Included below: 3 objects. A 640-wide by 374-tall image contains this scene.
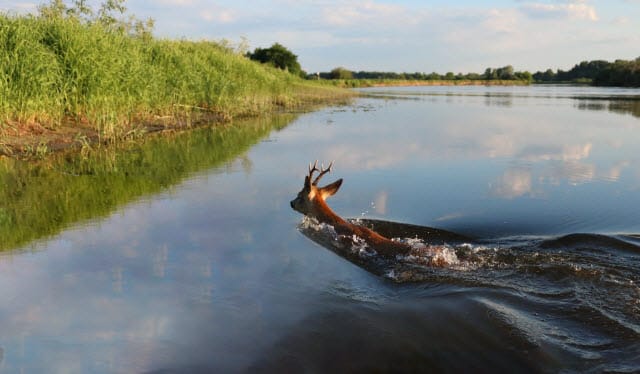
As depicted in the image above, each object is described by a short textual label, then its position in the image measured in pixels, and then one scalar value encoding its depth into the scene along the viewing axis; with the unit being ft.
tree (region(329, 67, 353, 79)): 296.71
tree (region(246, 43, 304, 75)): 191.52
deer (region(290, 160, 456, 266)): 18.88
